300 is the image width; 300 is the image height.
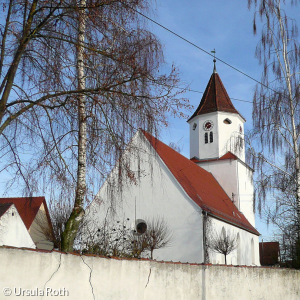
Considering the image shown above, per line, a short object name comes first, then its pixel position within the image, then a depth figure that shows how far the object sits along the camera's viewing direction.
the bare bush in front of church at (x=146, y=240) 9.05
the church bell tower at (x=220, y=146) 24.97
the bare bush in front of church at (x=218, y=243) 16.36
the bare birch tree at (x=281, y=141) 12.94
